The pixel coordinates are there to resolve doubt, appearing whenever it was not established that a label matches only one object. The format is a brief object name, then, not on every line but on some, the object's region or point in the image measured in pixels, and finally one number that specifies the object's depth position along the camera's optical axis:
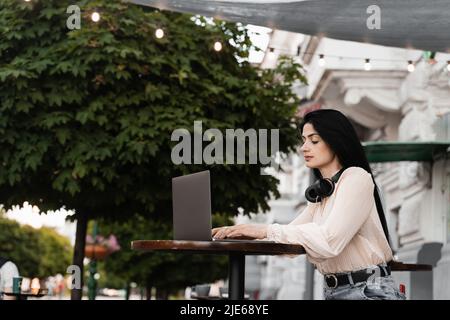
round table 4.67
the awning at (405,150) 14.36
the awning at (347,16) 7.93
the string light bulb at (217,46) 14.28
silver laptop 4.91
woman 4.75
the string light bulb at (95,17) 12.94
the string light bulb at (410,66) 14.14
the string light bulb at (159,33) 13.31
